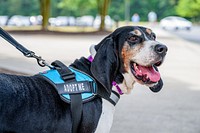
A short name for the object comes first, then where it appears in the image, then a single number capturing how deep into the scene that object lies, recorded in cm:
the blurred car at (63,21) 7115
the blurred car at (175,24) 6456
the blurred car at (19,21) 6906
